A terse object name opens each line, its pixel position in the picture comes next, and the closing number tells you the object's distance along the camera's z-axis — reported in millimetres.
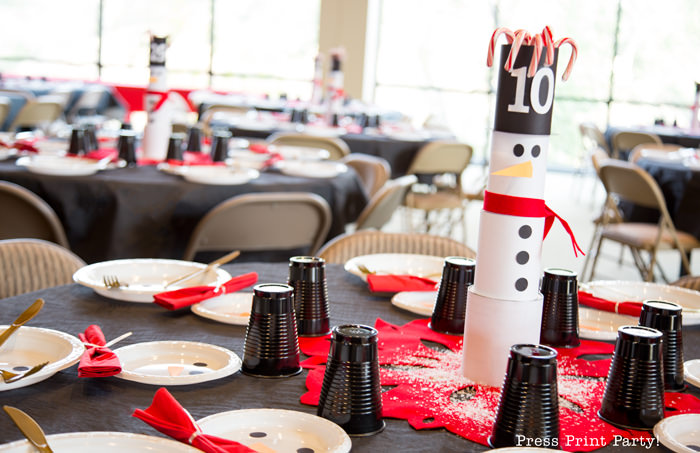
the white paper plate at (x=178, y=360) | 1065
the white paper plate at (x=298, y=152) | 3584
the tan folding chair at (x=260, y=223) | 2535
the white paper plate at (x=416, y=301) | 1433
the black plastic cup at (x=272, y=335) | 1048
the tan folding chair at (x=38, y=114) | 6391
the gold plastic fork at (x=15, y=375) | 958
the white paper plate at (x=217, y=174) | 2723
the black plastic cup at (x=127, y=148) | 2926
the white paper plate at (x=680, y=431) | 923
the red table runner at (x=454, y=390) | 955
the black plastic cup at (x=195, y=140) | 3303
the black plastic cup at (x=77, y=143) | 3055
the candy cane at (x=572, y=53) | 988
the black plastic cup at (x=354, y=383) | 897
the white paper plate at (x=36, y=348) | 1081
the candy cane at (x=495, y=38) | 989
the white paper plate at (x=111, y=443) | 813
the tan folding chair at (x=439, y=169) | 5012
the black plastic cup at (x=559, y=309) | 1257
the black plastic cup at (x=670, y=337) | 1103
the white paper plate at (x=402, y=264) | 1724
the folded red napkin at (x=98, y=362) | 1009
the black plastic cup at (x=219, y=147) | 3113
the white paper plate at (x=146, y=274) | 1474
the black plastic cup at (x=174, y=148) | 2998
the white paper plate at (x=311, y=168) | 3031
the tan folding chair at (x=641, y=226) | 3998
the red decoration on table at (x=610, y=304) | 1425
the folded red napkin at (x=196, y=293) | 1320
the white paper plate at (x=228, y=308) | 1302
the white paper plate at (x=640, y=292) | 1597
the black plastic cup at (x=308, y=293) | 1250
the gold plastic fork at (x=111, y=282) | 1399
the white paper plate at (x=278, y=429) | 880
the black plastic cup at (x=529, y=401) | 859
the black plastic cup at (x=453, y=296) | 1280
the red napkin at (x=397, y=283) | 1520
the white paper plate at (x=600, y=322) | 1340
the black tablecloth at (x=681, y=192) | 4203
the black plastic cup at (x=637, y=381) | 957
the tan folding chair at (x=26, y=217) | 2473
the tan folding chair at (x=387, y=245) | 2078
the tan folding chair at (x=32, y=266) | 1737
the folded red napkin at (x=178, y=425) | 807
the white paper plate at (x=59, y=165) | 2672
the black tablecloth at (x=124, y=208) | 2652
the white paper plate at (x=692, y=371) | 1133
